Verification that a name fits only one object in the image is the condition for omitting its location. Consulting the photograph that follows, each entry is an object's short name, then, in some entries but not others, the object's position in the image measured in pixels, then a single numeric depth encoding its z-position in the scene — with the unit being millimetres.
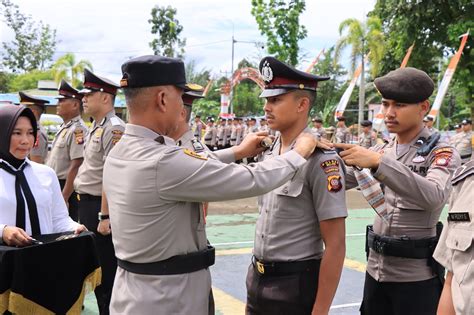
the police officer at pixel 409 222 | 2842
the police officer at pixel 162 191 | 2162
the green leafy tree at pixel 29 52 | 46953
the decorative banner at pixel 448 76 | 16047
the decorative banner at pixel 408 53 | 17333
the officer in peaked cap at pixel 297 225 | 2516
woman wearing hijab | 3078
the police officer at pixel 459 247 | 1893
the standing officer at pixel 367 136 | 16900
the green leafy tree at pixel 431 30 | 17328
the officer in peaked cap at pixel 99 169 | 4613
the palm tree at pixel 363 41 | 21484
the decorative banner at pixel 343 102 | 19328
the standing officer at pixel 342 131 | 18430
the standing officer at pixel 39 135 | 6555
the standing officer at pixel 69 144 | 5707
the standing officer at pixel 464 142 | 13864
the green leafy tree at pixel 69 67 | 38438
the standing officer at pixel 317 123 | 18097
